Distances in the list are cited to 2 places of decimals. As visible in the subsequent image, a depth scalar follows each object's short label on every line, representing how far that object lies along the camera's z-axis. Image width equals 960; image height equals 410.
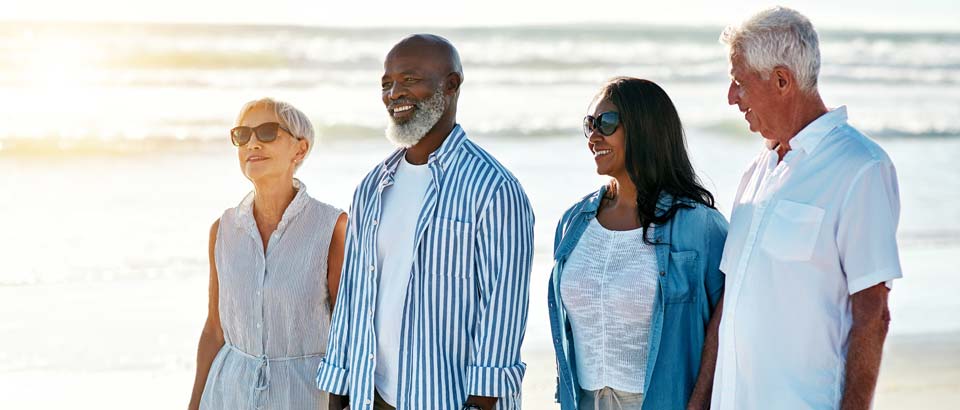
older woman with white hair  7.99
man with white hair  5.97
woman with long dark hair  7.02
